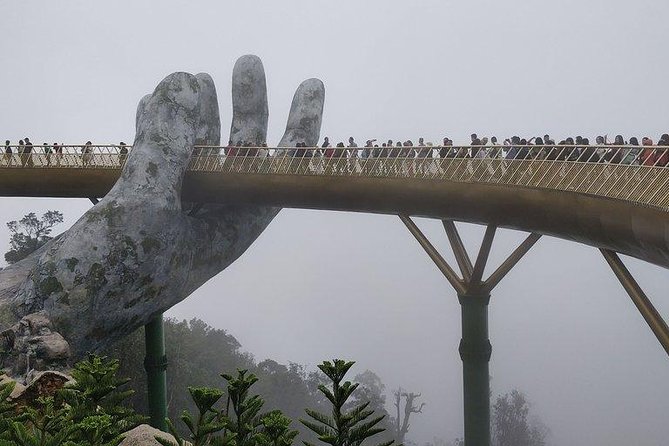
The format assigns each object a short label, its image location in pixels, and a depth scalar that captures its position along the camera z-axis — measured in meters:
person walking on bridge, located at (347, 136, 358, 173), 20.64
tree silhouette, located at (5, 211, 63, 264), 43.59
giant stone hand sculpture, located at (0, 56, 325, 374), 19.31
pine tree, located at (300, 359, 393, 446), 7.04
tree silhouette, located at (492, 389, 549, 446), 66.12
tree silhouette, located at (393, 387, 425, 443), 75.06
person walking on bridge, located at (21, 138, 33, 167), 25.95
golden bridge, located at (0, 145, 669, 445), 13.03
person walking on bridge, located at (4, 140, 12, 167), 26.20
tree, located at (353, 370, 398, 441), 76.69
